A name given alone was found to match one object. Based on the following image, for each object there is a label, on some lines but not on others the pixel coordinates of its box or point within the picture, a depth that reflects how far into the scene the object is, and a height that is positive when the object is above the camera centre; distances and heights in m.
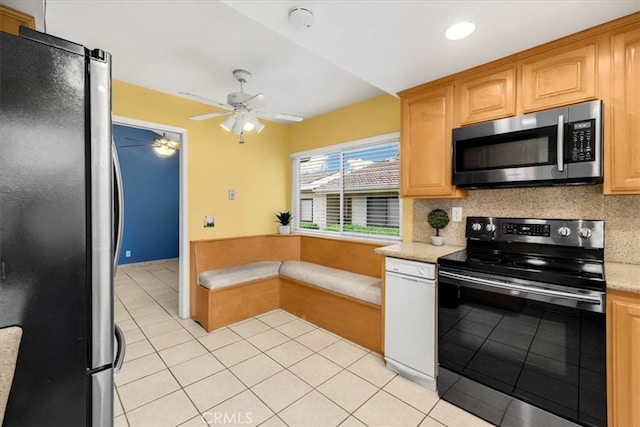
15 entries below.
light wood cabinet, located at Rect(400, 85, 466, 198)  2.27 +0.60
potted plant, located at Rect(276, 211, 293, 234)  4.04 -0.16
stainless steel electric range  1.44 -0.66
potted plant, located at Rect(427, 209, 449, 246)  2.51 -0.09
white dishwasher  2.01 -0.82
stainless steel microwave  1.65 +0.43
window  3.22 +0.31
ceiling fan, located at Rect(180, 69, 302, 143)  2.52 +0.96
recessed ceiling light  1.65 +1.12
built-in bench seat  2.71 -0.77
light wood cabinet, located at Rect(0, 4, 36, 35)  0.86 +0.64
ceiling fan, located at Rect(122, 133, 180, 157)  5.14 +1.27
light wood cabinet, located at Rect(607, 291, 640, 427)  1.35 -0.73
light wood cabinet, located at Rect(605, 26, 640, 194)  1.55 +0.54
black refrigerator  0.72 -0.04
